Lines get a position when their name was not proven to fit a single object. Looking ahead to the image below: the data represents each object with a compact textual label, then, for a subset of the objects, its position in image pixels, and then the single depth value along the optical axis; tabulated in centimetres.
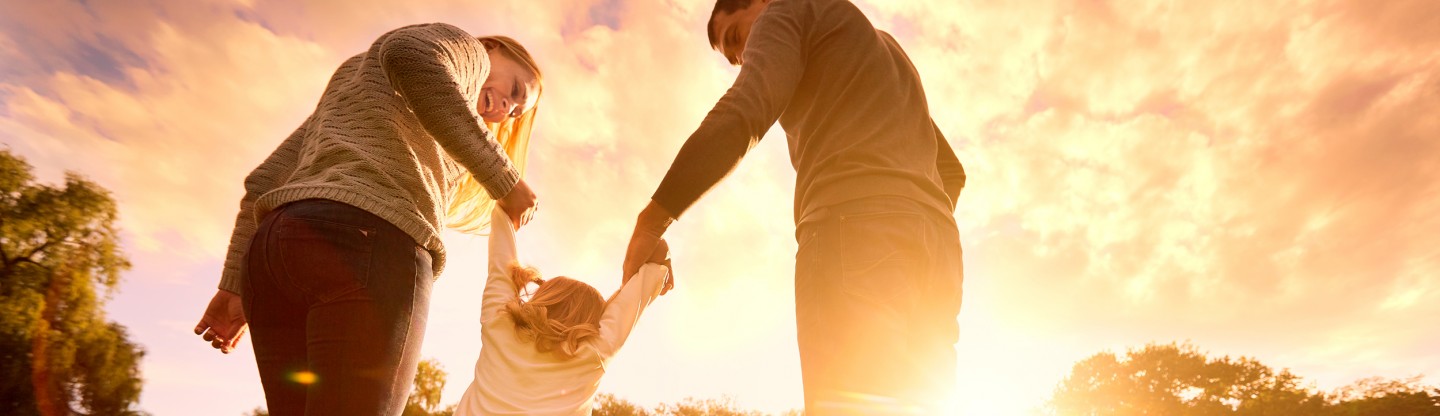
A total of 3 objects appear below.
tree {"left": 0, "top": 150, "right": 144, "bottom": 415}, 2377
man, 205
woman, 206
